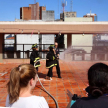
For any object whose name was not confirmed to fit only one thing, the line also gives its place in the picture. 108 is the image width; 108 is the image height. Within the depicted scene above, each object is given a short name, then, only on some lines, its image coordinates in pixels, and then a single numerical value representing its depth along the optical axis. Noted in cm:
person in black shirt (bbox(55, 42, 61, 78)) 652
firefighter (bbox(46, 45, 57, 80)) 644
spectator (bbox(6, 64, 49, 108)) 162
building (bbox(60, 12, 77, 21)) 4504
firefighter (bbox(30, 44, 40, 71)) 676
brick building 3738
